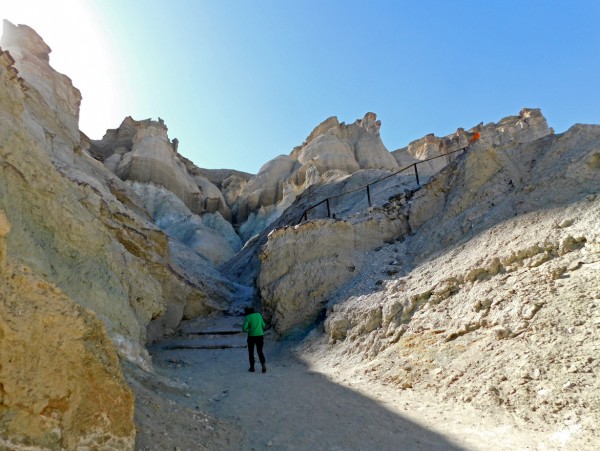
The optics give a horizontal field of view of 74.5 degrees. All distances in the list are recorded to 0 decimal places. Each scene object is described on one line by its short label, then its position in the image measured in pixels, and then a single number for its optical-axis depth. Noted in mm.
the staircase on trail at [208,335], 10352
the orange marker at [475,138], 12584
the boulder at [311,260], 10695
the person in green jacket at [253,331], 7668
